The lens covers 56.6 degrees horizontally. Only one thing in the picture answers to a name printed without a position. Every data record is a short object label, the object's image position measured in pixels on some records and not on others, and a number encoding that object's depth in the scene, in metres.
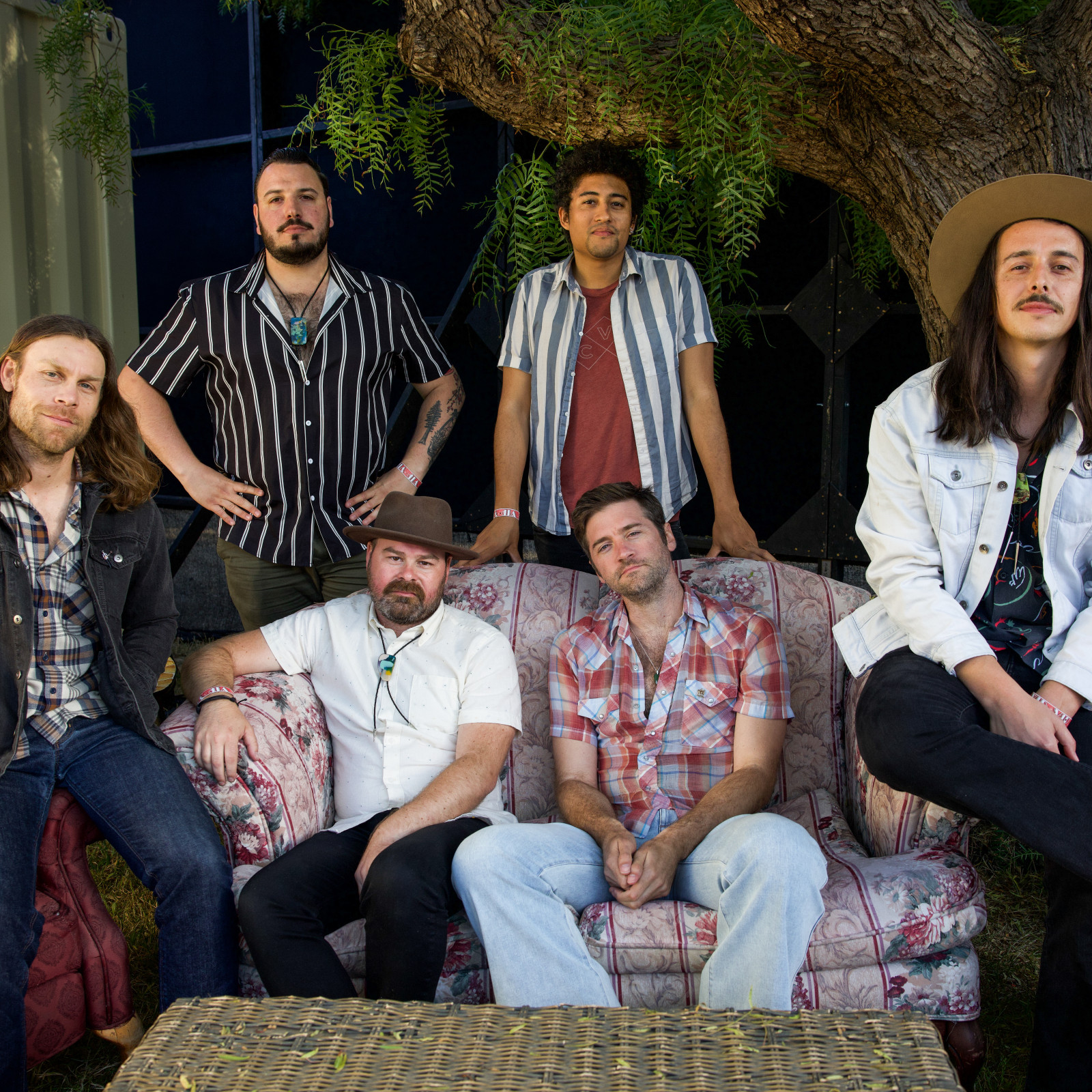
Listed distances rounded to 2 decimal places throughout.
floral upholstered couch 1.94
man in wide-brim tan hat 1.88
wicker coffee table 1.33
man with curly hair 2.94
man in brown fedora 1.95
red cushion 2.05
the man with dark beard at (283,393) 3.03
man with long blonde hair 2.05
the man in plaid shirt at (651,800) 1.89
